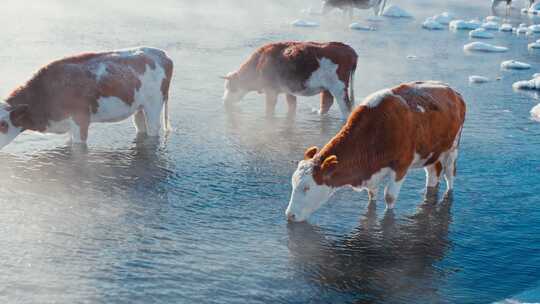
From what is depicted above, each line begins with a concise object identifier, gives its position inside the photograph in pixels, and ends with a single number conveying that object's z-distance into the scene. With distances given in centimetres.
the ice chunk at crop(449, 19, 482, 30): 3291
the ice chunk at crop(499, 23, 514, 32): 3256
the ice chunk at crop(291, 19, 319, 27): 3200
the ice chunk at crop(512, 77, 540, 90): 1875
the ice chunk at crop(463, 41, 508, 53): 2581
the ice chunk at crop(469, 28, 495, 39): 2969
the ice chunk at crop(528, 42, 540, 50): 2752
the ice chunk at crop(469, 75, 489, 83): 1956
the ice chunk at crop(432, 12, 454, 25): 3498
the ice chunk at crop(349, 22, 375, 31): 3170
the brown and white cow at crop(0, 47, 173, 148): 1152
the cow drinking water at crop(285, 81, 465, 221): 898
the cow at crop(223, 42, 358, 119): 1449
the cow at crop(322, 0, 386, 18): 3719
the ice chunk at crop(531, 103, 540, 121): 1552
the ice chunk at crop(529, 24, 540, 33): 3262
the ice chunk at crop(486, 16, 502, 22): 3707
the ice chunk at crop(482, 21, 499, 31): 3300
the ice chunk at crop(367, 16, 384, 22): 3606
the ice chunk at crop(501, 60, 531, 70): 2202
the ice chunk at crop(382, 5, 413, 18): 3766
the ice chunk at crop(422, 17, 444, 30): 3272
